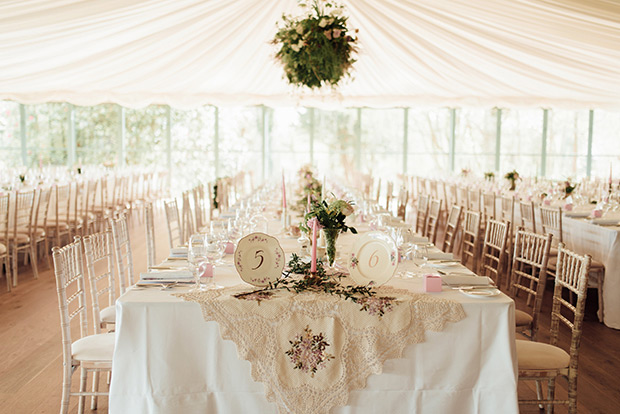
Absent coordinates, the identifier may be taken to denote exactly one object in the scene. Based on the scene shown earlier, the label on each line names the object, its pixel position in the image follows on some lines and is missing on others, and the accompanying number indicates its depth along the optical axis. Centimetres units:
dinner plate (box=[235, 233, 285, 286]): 287
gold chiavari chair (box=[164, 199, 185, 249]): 524
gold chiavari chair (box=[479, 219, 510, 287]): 428
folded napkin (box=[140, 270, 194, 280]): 307
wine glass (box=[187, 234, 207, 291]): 297
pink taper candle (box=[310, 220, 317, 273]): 289
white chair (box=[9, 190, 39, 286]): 606
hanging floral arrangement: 498
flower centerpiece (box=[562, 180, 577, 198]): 755
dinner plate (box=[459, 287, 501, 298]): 276
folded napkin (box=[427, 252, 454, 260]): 377
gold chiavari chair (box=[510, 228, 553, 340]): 352
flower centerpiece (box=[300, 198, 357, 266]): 309
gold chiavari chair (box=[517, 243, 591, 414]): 289
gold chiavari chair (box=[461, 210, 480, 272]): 487
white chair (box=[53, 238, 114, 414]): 288
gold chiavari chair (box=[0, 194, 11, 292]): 586
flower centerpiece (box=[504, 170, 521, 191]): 910
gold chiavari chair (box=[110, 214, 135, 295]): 392
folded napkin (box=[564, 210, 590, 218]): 607
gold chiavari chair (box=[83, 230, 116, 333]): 337
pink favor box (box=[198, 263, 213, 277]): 291
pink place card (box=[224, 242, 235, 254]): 388
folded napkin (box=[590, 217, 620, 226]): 550
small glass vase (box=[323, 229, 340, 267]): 313
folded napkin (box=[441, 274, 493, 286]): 303
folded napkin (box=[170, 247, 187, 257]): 375
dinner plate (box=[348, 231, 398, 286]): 290
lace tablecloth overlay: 262
